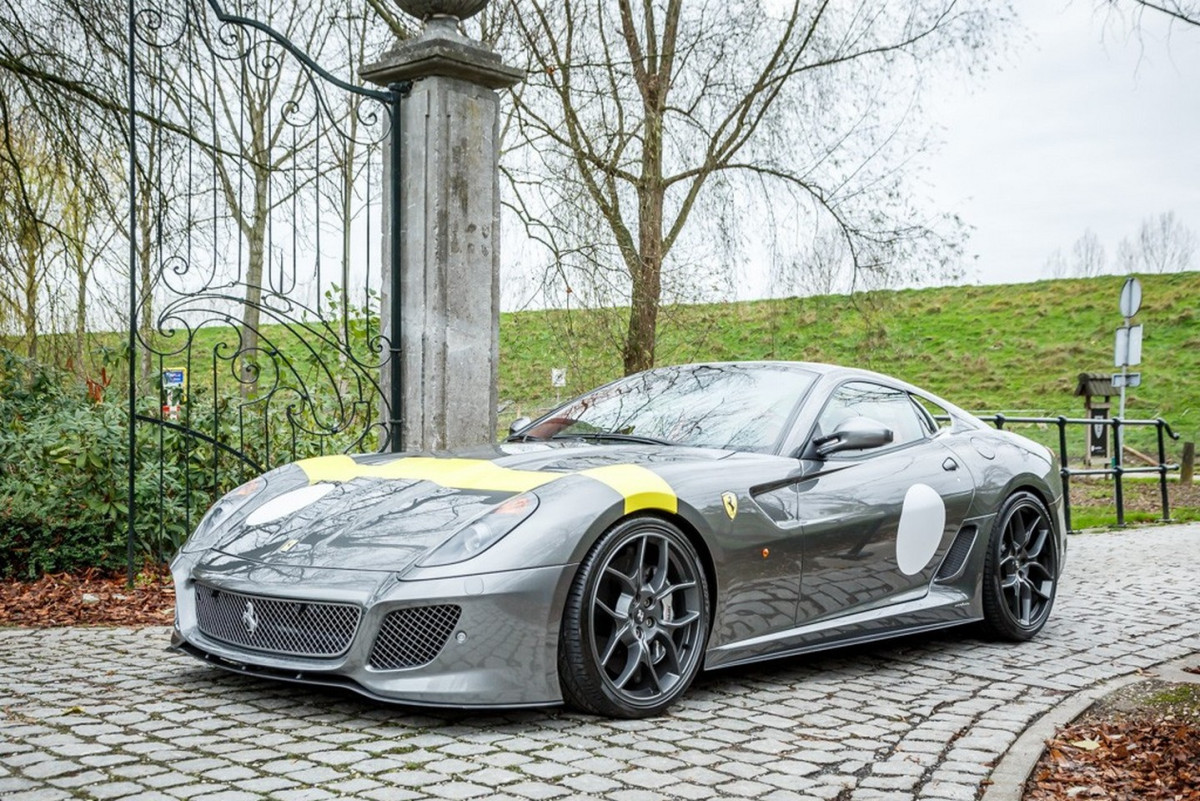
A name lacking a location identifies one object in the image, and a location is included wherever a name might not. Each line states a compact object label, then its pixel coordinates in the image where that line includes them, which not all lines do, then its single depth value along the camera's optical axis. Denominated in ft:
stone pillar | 24.43
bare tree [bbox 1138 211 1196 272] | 164.96
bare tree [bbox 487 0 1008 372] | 34.32
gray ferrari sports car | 13.52
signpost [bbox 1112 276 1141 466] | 55.06
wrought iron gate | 23.48
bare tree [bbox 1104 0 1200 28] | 14.86
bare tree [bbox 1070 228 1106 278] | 158.85
